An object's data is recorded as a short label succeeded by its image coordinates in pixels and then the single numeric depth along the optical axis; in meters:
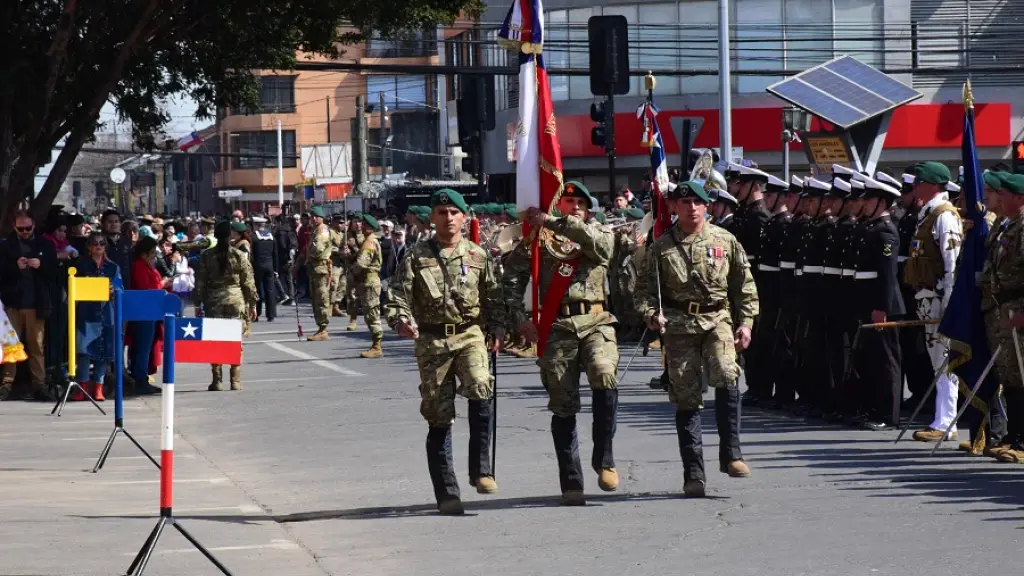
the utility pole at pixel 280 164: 82.47
